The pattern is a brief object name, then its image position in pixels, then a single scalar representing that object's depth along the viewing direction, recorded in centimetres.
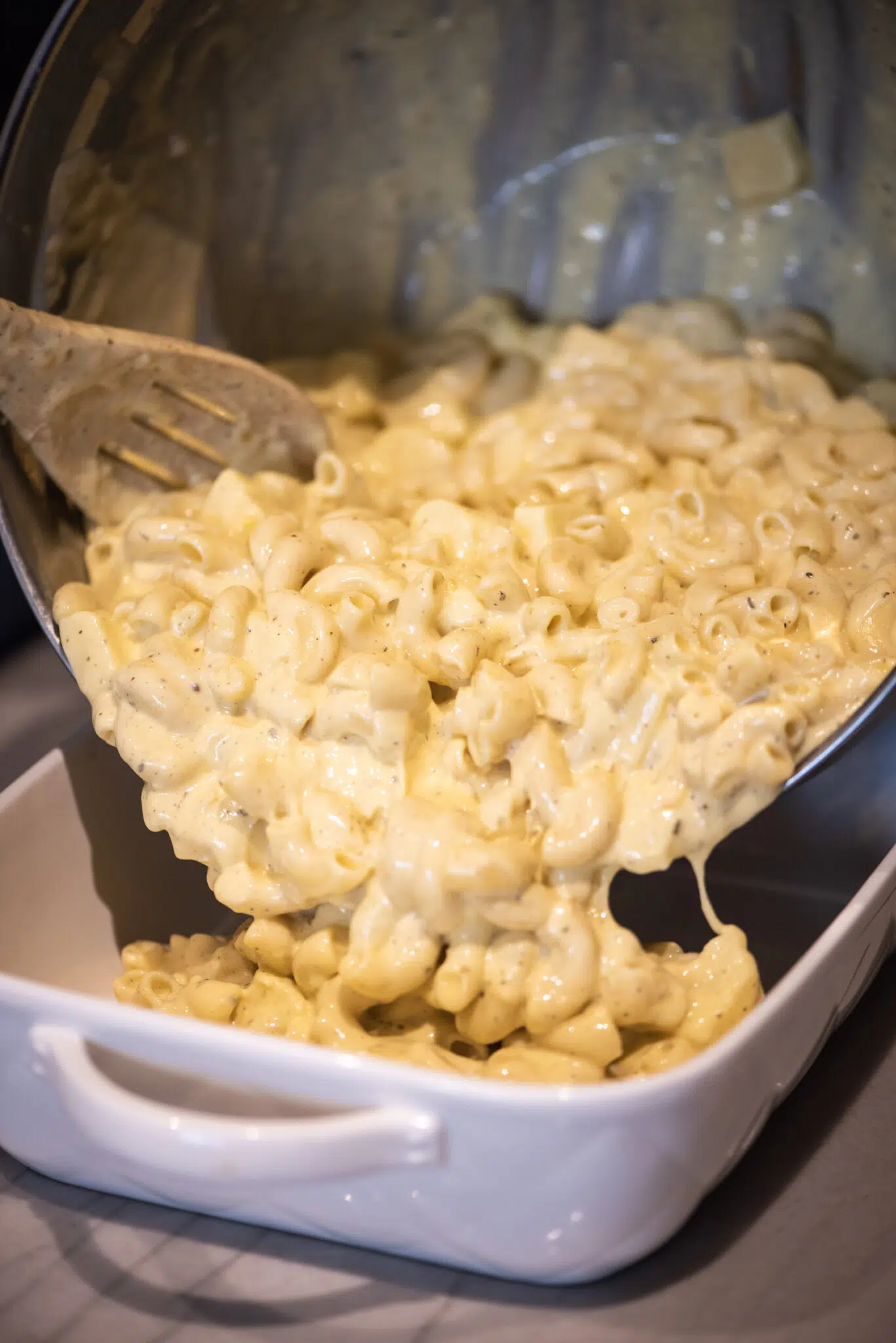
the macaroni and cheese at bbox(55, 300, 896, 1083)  68
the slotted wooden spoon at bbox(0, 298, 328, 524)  80
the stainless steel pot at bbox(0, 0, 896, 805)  84
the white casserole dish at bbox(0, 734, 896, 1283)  56
